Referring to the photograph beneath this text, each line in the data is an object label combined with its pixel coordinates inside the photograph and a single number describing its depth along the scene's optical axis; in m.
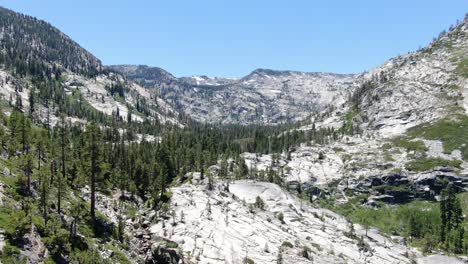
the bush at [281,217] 92.26
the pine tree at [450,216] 145.38
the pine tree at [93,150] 68.44
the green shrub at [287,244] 75.12
